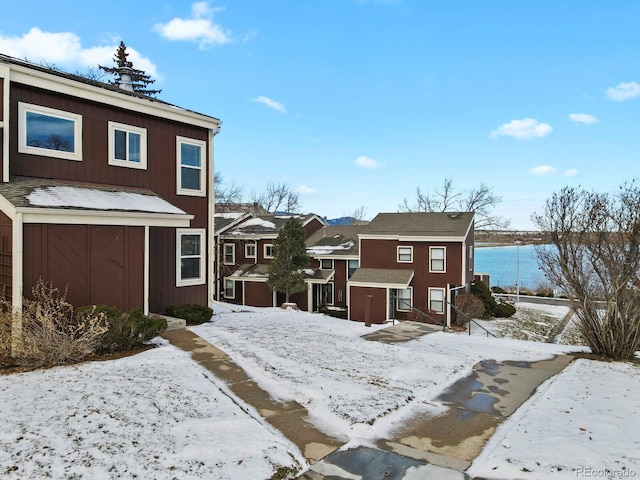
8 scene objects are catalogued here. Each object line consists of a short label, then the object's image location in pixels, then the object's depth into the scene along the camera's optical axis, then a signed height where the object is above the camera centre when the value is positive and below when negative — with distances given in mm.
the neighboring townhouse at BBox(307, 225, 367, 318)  27828 -1882
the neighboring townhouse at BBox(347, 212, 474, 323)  23438 -1624
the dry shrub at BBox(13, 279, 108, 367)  6723 -1625
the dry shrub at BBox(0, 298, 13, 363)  6961 -1629
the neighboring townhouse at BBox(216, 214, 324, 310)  28547 -1467
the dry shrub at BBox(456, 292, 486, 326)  23609 -3840
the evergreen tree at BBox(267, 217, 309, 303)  25109 -1212
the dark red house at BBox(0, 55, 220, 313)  7898 +1318
